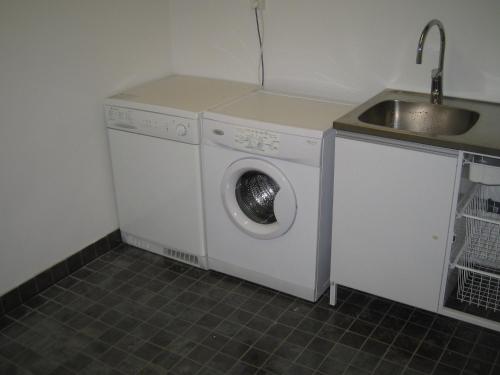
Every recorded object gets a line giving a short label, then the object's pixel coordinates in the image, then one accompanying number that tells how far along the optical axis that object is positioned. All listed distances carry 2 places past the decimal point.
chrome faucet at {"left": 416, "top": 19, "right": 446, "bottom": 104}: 2.46
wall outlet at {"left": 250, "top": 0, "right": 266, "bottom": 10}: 3.10
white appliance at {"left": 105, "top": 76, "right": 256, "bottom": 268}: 2.93
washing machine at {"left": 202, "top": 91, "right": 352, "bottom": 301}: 2.61
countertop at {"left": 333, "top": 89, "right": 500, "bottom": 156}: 2.22
